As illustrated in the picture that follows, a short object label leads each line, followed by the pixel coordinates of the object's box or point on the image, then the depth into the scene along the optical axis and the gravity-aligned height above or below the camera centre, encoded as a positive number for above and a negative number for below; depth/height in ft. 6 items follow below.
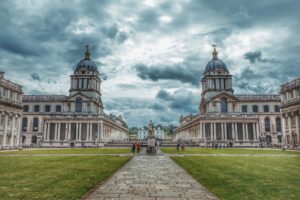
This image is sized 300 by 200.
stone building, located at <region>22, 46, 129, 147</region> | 294.46 +25.72
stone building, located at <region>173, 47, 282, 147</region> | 286.87 +27.31
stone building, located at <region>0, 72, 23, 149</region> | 200.44 +20.15
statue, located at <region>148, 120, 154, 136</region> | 156.51 +6.43
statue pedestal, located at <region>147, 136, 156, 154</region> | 133.18 -3.88
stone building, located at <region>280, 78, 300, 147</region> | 203.44 +22.51
